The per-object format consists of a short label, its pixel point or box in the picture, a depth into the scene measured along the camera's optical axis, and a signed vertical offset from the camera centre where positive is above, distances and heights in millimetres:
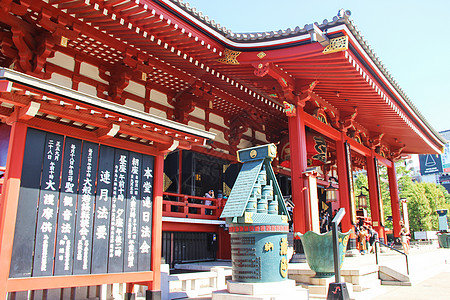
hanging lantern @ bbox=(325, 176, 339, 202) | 12508 +1153
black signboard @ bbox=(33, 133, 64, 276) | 5027 +318
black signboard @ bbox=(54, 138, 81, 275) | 5258 +324
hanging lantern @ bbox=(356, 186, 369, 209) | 15477 +1067
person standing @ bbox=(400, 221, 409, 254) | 12977 -546
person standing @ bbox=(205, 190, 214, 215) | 12225 +1111
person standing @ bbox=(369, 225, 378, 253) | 12053 -424
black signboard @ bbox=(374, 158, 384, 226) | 15795 +1265
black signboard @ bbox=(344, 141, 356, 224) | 12766 +1599
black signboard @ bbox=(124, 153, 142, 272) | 6176 +251
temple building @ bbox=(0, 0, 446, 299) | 5137 +2659
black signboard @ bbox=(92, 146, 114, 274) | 5699 +286
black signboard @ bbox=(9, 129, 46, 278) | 4812 +331
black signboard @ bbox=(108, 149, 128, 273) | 5934 +276
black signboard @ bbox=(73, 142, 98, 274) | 5473 +293
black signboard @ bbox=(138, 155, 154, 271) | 6398 +236
